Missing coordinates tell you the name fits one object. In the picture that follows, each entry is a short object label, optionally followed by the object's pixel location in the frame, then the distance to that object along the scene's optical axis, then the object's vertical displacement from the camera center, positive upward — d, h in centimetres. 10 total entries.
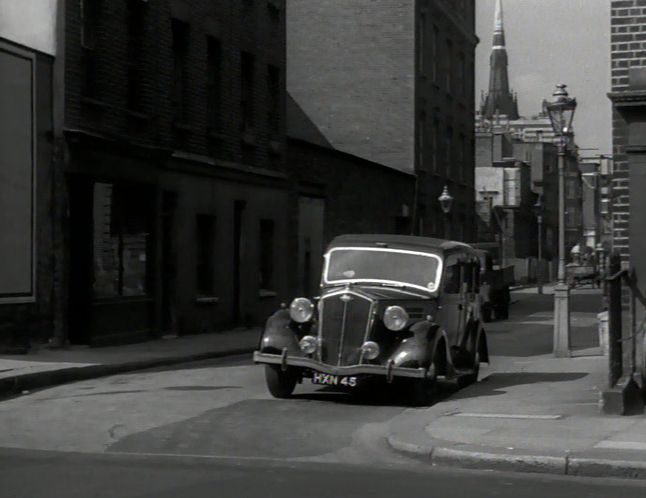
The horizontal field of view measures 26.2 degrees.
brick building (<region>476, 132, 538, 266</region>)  9188 +339
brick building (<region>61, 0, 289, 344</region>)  2448 +172
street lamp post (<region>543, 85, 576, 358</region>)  2441 +82
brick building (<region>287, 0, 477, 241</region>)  4831 +603
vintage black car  1572 -87
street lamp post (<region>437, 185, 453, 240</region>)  4075 +136
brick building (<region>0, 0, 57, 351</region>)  2195 +125
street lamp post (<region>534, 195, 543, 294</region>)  6975 -143
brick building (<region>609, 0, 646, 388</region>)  1560 +110
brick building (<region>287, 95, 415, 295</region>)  3797 +150
